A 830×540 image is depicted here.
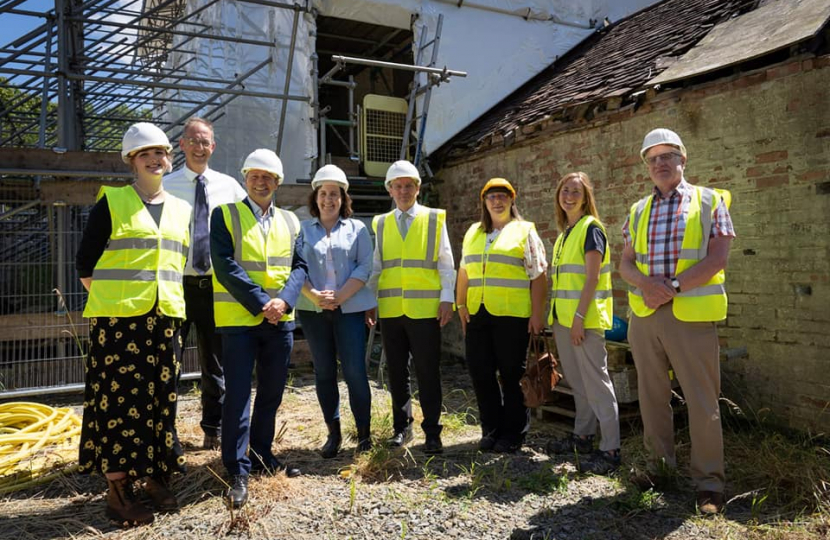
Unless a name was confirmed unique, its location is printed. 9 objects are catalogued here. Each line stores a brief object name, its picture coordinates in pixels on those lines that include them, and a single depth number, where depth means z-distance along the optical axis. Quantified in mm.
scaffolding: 6195
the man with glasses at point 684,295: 3336
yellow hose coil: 3934
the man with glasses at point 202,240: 4059
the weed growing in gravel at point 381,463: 3881
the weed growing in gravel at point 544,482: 3711
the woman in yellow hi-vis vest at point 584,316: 4098
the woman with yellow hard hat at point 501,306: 4273
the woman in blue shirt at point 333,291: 4152
